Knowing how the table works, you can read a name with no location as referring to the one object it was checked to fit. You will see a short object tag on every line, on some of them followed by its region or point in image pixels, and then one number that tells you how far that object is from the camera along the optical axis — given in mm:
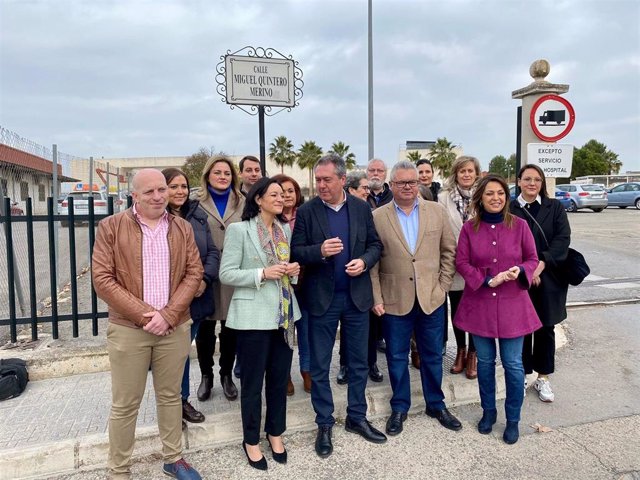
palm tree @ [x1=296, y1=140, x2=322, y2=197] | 52969
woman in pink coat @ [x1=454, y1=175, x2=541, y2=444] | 3428
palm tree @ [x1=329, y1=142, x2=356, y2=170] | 52494
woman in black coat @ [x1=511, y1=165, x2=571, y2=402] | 3801
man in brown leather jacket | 2746
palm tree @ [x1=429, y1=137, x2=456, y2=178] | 51312
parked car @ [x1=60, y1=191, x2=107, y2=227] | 12133
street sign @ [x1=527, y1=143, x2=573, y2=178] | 5535
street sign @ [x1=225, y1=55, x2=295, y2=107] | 5617
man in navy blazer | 3316
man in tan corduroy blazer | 3537
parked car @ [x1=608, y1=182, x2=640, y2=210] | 25141
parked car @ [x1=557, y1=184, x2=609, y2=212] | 23844
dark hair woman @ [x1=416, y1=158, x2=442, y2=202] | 5020
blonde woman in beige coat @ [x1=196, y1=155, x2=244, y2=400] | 3668
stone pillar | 5867
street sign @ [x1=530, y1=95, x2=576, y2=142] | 5605
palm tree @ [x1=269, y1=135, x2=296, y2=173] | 52469
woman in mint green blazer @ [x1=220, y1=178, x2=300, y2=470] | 3049
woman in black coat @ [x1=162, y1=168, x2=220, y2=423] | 3332
